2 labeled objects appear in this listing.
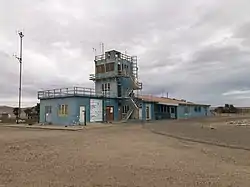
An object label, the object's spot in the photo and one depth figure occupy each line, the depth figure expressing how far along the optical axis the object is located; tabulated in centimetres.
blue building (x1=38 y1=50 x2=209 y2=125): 2031
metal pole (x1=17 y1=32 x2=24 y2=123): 2330
